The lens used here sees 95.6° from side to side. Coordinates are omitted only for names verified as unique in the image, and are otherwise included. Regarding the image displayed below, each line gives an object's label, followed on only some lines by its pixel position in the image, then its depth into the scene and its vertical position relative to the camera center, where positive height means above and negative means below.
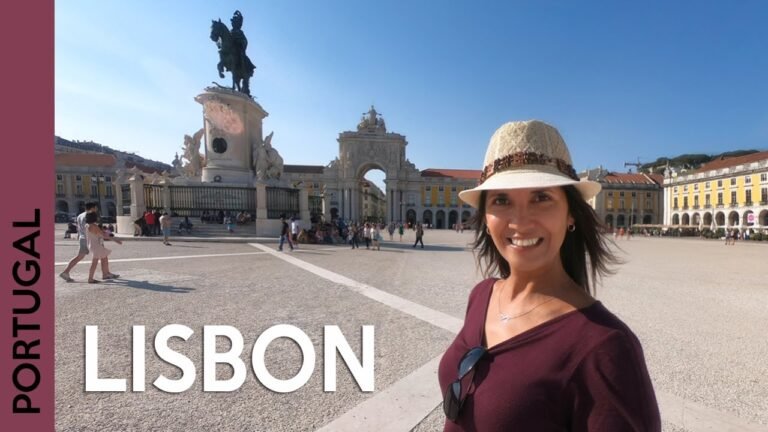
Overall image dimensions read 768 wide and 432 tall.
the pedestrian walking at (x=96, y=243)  6.21 -0.54
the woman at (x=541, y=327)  0.74 -0.29
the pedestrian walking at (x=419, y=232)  15.74 -0.85
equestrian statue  19.33 +9.24
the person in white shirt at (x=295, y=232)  12.87 -0.70
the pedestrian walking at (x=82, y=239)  6.26 -0.50
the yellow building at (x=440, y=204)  63.97 +1.79
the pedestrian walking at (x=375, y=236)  14.21 -0.92
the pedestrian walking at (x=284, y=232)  11.87 -0.64
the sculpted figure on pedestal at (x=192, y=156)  17.97 +2.97
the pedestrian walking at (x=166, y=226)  12.46 -0.46
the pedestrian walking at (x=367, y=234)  14.38 -0.85
